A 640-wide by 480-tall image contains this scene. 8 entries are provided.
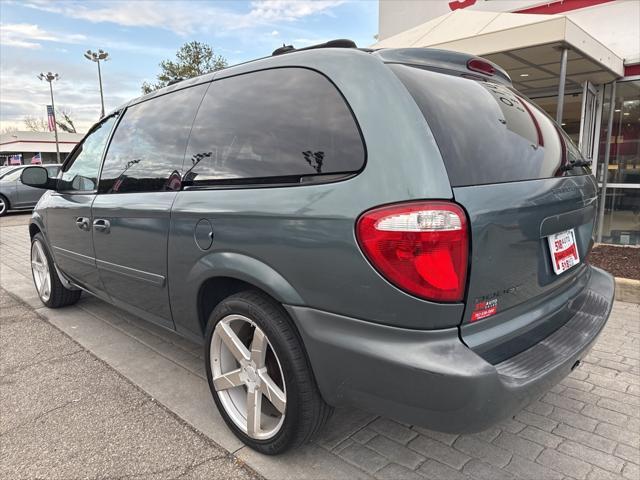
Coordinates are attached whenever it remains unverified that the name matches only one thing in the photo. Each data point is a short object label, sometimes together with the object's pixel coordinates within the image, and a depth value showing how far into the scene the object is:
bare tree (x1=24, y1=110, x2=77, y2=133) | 79.45
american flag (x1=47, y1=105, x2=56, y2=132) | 37.50
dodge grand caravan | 1.59
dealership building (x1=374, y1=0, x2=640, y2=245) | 6.19
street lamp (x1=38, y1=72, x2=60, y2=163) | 41.16
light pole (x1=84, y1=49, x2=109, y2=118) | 29.06
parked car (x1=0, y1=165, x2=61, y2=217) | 13.61
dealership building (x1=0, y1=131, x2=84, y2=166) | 52.50
